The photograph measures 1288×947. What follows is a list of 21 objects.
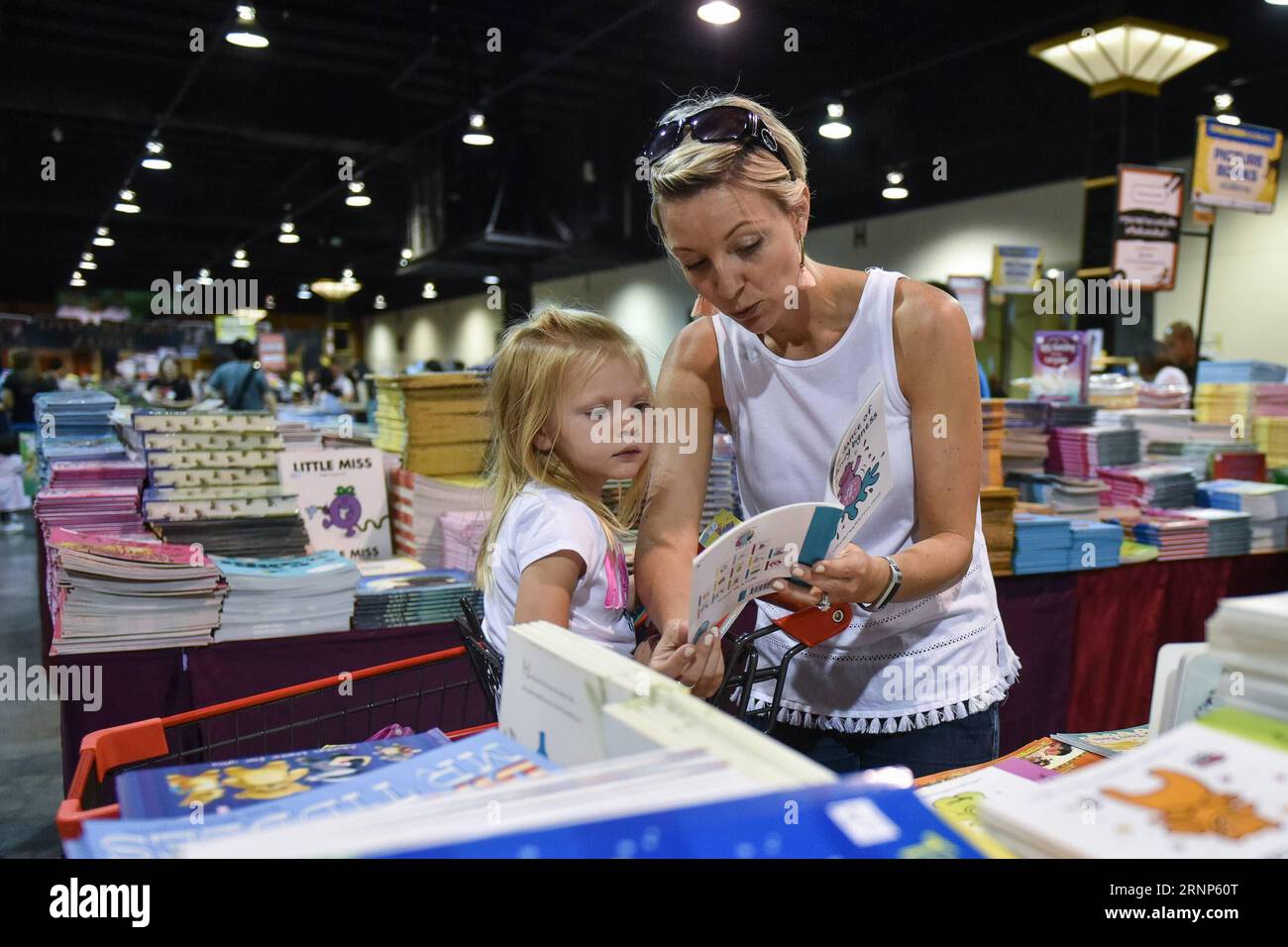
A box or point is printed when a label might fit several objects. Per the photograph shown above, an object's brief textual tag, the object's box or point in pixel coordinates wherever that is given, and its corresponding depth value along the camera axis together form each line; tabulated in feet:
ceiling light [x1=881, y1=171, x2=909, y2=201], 34.40
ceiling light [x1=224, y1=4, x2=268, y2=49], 21.44
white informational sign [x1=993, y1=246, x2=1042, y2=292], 28.96
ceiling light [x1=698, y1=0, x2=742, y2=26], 18.39
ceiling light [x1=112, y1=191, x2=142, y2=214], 44.80
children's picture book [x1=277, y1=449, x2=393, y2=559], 10.65
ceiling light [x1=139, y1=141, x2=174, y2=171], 33.09
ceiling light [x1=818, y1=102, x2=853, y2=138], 26.84
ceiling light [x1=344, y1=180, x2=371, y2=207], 42.27
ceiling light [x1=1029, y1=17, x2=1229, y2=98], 19.01
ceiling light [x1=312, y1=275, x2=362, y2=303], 53.42
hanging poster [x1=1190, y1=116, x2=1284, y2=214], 18.62
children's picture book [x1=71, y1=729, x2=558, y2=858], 2.19
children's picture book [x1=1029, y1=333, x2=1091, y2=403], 14.17
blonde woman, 4.32
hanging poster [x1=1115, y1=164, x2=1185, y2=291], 18.75
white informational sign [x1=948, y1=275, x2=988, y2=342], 33.47
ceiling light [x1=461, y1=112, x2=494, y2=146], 26.68
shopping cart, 3.84
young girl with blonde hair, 4.84
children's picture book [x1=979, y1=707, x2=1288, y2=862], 2.05
